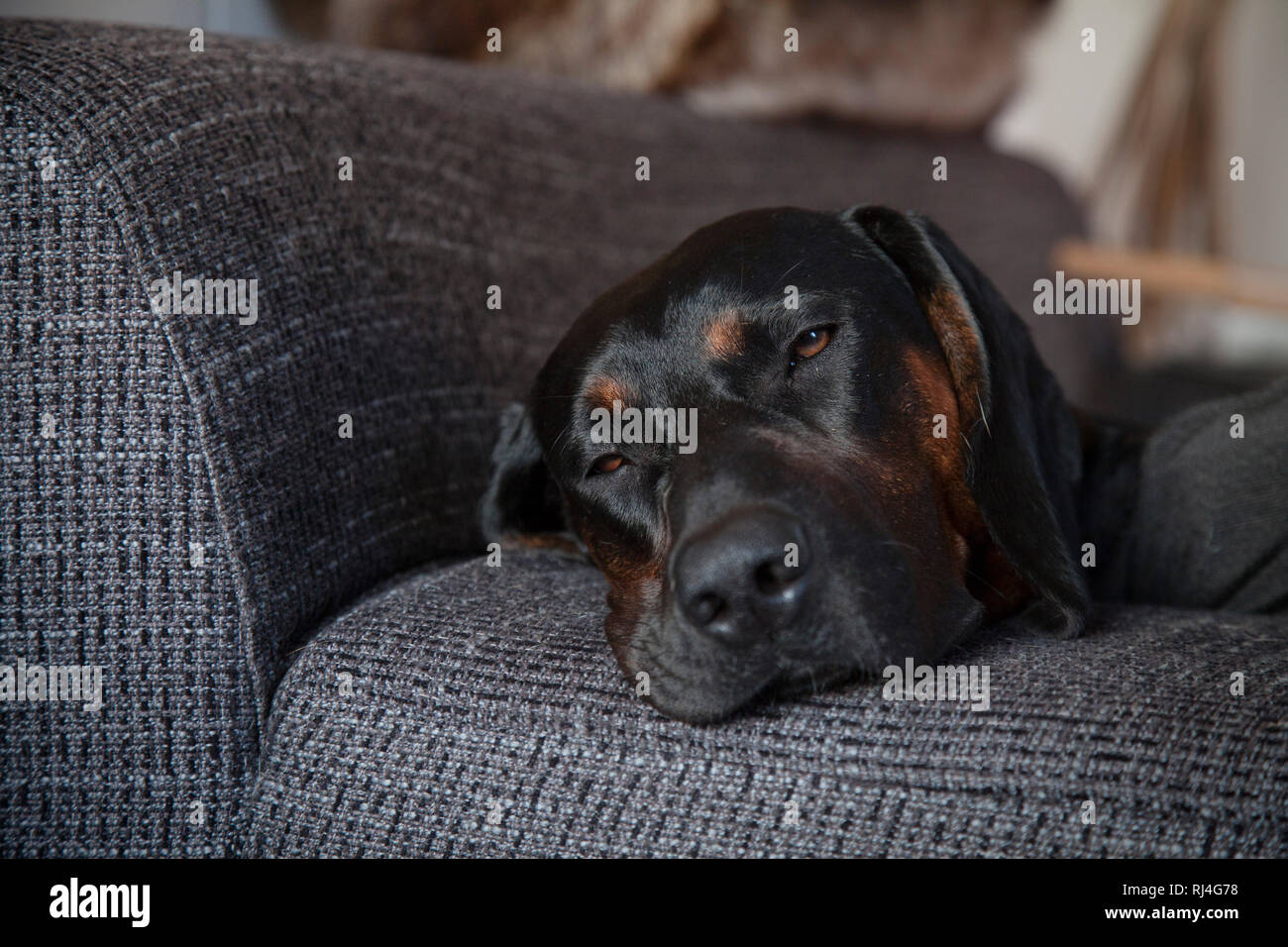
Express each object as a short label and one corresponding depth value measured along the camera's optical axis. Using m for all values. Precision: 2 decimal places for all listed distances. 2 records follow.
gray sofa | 0.77
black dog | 0.80
